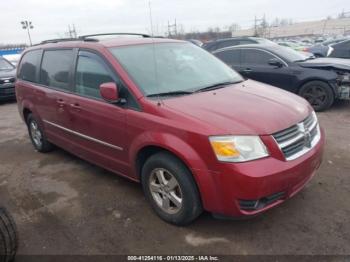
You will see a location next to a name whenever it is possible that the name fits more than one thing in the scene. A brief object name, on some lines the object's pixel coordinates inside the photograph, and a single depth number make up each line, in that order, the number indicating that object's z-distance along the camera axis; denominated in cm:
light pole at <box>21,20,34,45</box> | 3641
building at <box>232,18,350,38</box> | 7612
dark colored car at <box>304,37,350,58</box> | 1076
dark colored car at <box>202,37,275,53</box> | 1264
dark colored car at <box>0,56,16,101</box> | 1057
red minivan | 262
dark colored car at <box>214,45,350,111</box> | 698
